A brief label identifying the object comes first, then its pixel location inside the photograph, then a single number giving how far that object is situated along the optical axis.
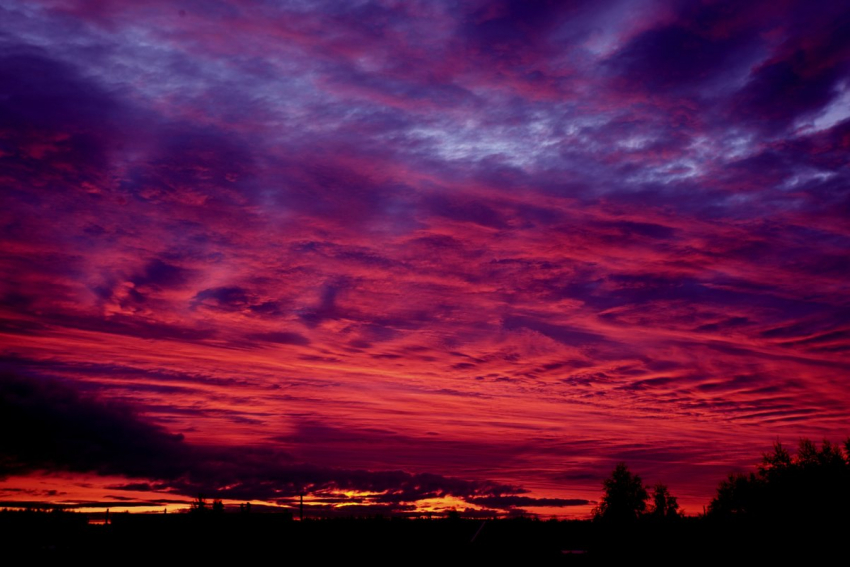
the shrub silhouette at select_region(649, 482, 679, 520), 110.44
